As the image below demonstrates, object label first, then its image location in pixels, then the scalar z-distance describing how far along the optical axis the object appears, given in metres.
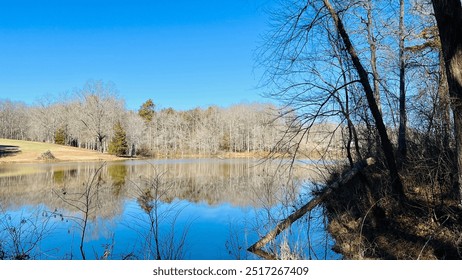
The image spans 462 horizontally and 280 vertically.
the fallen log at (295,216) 5.03
